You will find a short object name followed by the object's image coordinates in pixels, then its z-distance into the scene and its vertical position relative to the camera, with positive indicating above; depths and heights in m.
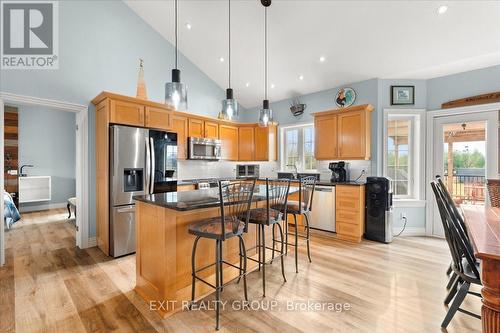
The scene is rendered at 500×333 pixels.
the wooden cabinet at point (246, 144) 5.55 +0.50
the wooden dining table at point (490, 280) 1.04 -0.52
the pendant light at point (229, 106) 2.66 +0.67
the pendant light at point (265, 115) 3.06 +0.65
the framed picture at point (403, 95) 4.09 +1.23
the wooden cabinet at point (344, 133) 3.96 +0.57
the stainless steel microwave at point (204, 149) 4.66 +0.33
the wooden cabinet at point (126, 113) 3.23 +0.74
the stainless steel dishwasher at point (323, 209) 4.02 -0.77
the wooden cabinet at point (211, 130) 5.03 +0.77
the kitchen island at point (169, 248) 1.97 -0.77
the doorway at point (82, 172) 3.48 -0.11
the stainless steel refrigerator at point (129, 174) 3.16 -0.13
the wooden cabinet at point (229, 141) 5.36 +0.55
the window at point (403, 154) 4.17 +0.20
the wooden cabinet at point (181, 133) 4.46 +0.63
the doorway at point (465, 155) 3.57 +0.17
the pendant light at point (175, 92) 2.14 +0.67
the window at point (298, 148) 5.12 +0.40
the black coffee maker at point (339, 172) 4.25 -0.13
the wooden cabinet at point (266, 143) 5.34 +0.51
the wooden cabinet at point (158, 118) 3.60 +0.75
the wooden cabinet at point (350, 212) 3.74 -0.77
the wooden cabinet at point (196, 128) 4.74 +0.77
